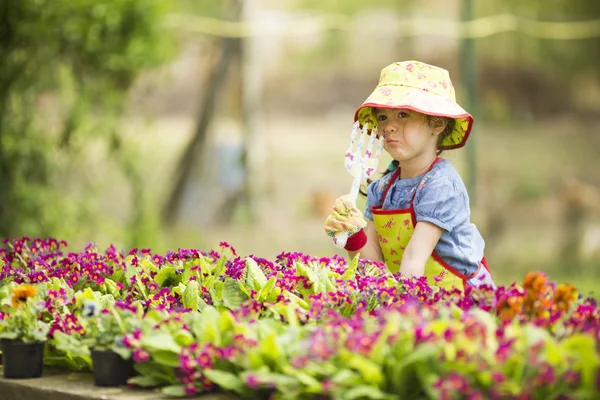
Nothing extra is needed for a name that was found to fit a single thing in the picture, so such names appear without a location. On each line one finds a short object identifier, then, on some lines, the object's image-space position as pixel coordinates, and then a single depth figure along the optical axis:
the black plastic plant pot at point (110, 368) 5.35
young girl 6.81
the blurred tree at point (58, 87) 13.64
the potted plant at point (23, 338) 5.70
